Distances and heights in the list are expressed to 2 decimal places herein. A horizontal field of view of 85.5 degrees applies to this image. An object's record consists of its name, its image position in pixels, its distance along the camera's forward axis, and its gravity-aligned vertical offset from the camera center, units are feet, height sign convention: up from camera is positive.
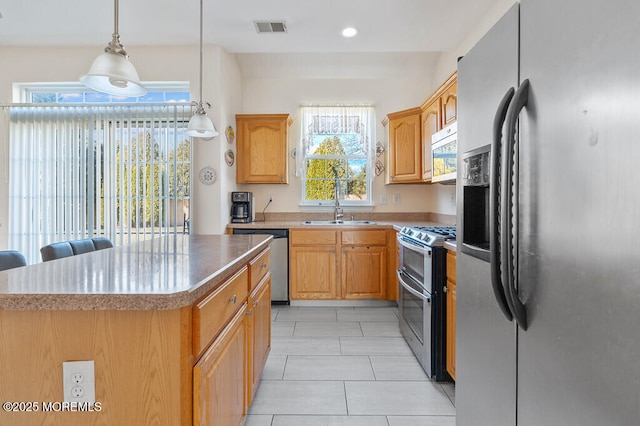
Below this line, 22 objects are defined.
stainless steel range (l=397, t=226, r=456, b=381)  7.08 -1.89
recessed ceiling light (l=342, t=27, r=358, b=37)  10.21 +5.34
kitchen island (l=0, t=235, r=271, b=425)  2.87 -1.18
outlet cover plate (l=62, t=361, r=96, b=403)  2.92 -1.46
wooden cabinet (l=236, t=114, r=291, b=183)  13.21 +2.43
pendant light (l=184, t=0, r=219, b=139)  7.88 +1.92
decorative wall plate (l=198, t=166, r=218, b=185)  11.35 +1.12
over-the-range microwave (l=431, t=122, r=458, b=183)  8.87 +1.58
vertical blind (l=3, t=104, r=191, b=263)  11.30 +1.24
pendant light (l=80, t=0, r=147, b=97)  4.96 +2.01
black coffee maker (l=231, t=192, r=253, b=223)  12.64 +0.09
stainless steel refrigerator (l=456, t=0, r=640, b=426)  1.97 -0.04
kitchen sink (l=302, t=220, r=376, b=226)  13.15 -0.47
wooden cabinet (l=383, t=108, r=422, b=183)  12.25 +2.36
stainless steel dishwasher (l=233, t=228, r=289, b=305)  12.29 -1.93
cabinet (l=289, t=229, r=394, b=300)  12.32 -1.89
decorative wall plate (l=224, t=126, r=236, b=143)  12.05 +2.69
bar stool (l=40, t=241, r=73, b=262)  6.09 -0.77
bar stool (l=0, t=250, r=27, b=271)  5.74 -0.87
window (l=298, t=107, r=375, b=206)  14.51 +2.33
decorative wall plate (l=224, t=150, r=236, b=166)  11.97 +1.85
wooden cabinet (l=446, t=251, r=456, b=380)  6.64 -2.00
